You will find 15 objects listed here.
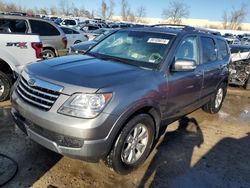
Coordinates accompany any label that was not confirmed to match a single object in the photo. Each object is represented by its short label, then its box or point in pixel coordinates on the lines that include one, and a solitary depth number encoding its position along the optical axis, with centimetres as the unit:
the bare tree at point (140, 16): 5096
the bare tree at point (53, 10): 4658
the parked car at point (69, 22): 1838
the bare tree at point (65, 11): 4697
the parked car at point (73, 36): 933
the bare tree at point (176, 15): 4281
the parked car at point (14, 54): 389
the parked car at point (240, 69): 619
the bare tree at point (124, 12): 4810
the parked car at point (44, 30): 494
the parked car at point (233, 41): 1715
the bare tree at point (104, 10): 4265
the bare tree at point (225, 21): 5203
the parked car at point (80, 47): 597
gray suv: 200
